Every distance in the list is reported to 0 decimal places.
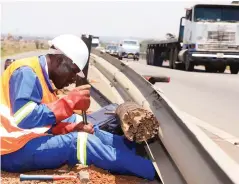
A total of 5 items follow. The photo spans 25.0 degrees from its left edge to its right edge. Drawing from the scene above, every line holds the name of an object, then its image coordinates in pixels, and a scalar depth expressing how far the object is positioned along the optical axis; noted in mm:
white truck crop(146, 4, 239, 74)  25281
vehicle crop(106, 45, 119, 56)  56316
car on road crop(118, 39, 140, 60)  54062
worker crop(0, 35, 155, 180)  4395
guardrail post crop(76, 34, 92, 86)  5444
